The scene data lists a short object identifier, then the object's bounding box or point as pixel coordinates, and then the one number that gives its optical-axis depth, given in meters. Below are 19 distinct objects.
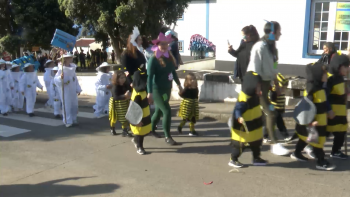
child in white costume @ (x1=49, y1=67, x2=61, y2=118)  8.83
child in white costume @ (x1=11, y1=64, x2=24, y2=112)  10.10
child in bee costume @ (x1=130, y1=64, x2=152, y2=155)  5.79
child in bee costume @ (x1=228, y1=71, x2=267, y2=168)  4.70
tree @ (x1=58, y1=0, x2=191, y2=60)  13.69
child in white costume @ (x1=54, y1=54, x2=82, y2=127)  7.84
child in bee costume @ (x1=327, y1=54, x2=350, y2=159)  5.05
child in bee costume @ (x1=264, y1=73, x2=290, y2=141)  6.17
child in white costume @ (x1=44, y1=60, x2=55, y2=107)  10.67
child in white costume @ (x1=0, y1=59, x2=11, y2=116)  9.69
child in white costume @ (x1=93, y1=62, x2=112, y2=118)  8.58
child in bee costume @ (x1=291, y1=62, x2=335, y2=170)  4.74
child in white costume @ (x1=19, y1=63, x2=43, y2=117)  9.39
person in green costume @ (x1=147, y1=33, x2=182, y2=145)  6.00
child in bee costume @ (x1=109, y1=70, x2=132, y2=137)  6.82
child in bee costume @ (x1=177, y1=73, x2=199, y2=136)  6.74
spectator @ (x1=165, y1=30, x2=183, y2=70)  7.94
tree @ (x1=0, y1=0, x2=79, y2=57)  20.27
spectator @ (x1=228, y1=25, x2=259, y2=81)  5.82
